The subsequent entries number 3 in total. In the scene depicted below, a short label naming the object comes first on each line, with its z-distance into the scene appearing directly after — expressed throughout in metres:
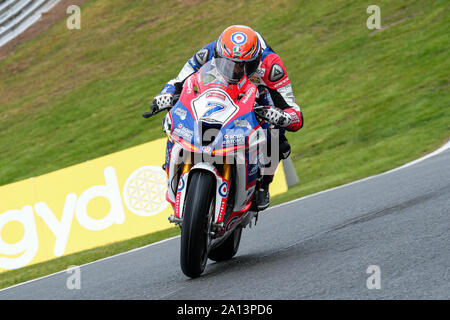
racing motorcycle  9.99
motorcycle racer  10.71
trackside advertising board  21.02
